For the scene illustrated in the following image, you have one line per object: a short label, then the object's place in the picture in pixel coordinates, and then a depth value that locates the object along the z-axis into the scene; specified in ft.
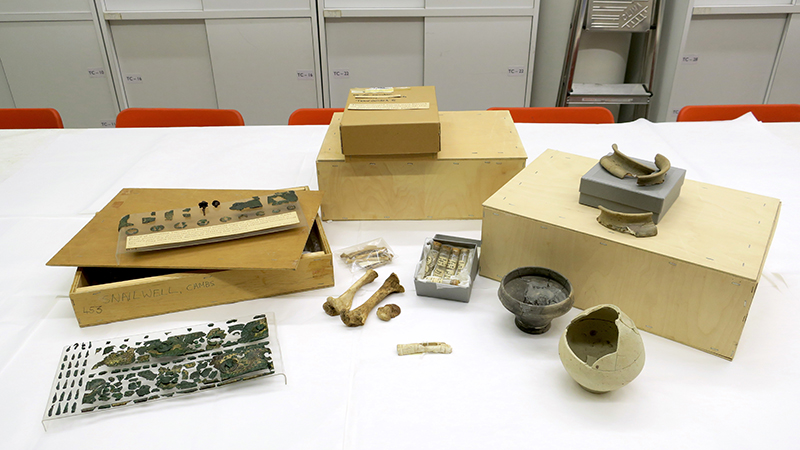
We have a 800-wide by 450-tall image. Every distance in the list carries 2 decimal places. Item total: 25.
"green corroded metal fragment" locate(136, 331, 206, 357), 3.06
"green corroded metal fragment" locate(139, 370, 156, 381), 2.93
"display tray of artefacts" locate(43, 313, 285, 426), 2.84
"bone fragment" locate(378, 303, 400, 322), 3.44
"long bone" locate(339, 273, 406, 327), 3.39
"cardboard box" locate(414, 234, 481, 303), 3.54
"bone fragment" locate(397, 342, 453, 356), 3.17
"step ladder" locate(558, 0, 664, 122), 9.37
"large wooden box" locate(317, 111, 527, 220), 4.46
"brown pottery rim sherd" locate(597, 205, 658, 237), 3.24
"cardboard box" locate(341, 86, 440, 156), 4.22
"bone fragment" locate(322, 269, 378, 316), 3.50
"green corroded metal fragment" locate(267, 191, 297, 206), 3.93
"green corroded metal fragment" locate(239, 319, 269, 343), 3.20
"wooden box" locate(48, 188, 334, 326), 3.41
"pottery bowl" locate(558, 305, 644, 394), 2.63
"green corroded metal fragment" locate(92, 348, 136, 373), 3.00
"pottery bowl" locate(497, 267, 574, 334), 3.04
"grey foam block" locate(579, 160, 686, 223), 3.34
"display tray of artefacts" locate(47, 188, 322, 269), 3.44
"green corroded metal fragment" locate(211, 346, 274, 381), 2.93
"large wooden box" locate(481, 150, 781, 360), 3.01
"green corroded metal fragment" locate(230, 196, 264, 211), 3.86
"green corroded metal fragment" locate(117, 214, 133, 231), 3.70
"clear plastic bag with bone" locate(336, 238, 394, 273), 4.02
